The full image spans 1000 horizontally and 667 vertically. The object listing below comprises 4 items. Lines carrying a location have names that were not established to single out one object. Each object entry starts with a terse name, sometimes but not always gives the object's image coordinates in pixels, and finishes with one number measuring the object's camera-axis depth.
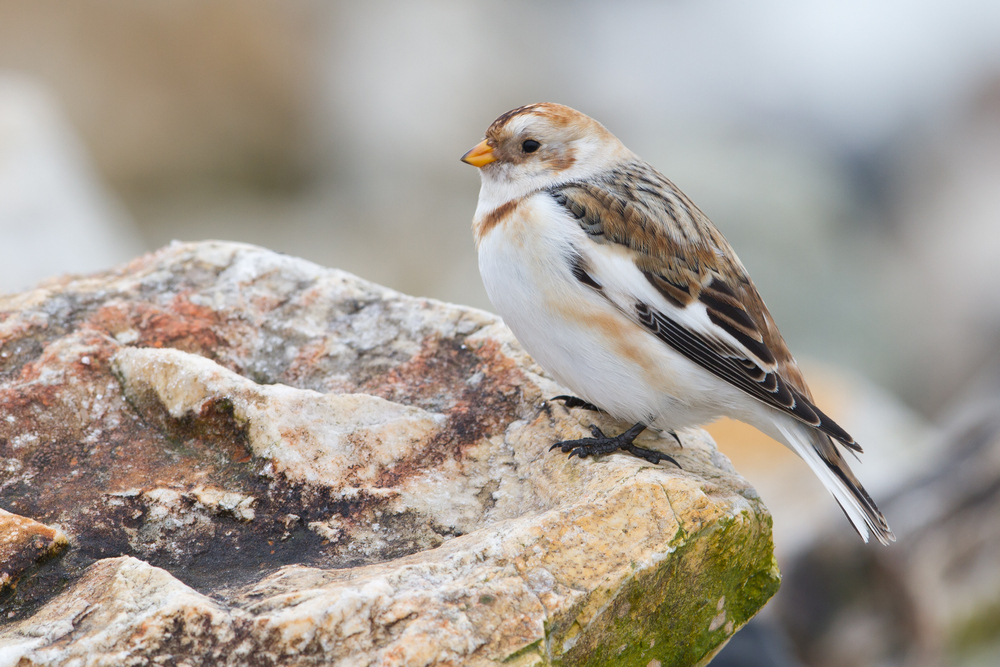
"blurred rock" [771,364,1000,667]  8.42
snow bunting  5.95
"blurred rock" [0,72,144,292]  12.99
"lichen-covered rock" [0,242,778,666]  4.18
